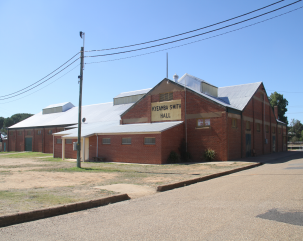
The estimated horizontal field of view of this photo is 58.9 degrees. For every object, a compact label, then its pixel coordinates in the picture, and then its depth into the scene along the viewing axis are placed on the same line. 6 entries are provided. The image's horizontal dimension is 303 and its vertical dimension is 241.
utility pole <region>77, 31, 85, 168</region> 18.78
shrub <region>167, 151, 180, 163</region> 22.08
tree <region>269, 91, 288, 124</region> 56.88
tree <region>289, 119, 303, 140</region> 88.38
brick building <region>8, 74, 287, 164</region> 22.53
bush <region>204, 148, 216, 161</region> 22.67
